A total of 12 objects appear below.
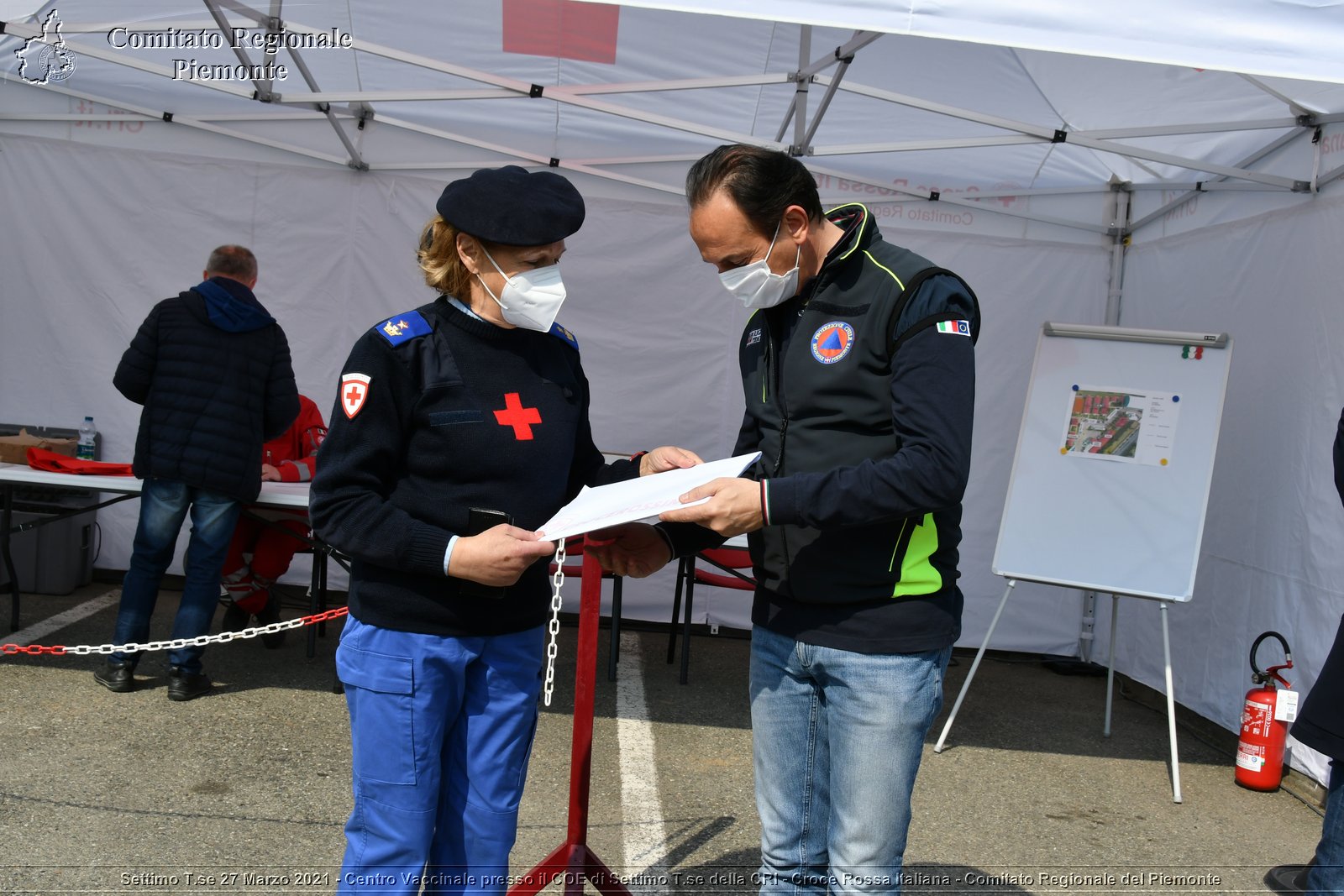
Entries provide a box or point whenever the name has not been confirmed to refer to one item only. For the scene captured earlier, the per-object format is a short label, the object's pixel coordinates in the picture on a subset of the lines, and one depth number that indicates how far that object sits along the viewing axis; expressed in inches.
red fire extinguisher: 167.6
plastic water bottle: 223.8
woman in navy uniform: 72.1
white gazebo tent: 184.2
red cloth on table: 184.5
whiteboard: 178.1
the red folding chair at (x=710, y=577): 209.9
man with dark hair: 68.1
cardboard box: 192.1
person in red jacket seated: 210.5
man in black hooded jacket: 174.1
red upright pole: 91.4
